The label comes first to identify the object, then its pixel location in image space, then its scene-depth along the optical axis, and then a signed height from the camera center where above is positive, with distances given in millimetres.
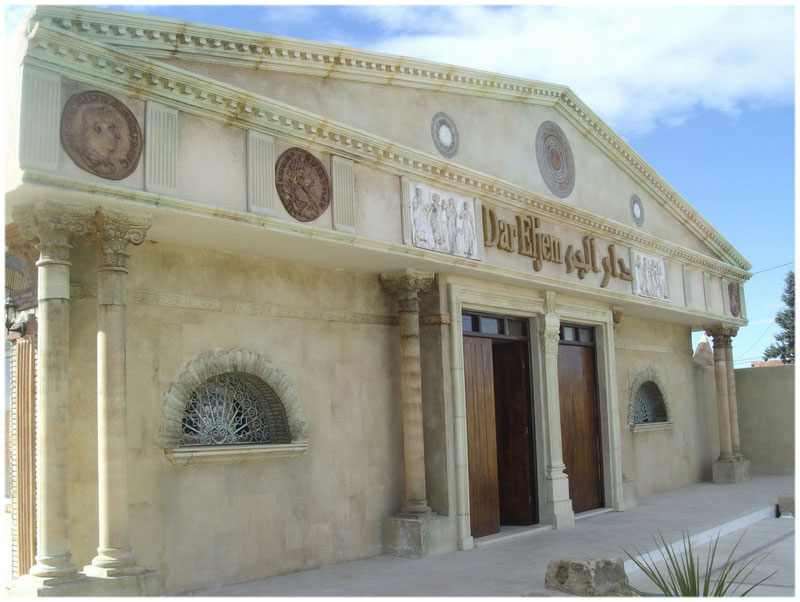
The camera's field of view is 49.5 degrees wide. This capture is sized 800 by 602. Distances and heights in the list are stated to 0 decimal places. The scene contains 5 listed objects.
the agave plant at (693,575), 6613 -1859
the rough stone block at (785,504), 13469 -1864
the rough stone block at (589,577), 7297 -1569
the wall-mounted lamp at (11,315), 7910 +921
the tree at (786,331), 40531 +2469
